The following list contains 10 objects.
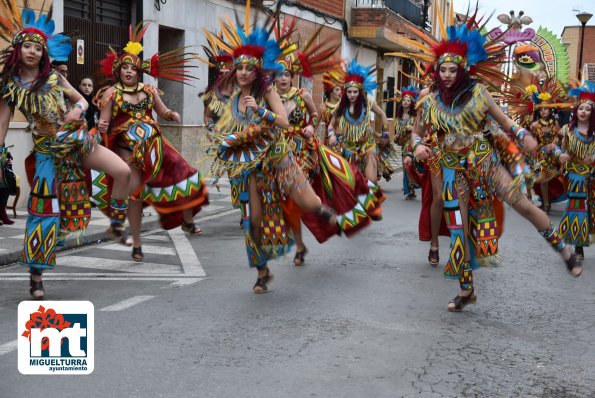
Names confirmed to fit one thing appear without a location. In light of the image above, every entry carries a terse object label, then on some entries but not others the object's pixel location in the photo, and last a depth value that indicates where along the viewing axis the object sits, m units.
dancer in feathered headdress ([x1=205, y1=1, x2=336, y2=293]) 6.72
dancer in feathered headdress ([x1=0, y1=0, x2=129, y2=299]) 6.41
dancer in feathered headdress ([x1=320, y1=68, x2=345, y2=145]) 11.03
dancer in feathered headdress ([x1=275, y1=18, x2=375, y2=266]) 7.94
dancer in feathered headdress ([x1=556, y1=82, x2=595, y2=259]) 8.84
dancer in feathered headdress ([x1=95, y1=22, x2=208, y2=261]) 8.02
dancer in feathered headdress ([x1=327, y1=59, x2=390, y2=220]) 10.73
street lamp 30.58
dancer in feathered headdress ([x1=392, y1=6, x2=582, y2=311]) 6.32
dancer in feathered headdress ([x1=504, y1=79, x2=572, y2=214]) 13.27
